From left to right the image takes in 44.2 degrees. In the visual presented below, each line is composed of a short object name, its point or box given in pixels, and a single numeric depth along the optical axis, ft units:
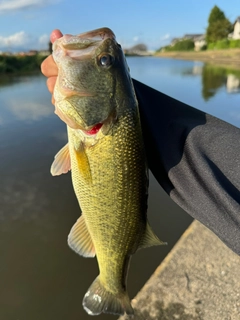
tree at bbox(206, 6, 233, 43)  190.29
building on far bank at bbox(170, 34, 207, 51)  263.96
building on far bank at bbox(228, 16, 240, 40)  187.16
